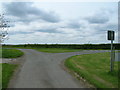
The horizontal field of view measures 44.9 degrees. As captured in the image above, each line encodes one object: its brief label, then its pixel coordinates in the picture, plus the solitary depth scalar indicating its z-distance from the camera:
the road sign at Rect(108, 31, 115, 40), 11.73
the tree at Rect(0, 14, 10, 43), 24.39
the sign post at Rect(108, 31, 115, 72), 11.72
